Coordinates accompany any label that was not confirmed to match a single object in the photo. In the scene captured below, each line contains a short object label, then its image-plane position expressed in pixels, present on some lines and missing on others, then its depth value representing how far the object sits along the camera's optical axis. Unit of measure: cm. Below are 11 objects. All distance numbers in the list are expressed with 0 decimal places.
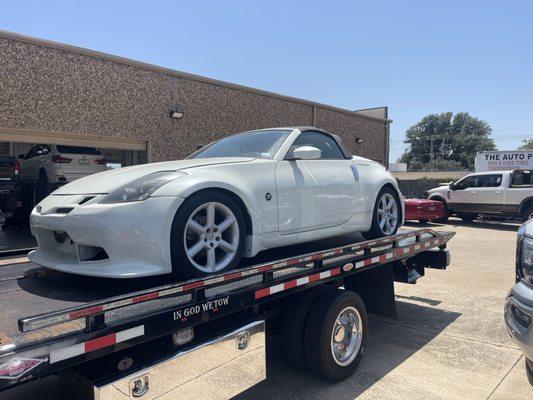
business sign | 2361
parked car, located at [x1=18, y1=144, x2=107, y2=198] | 1044
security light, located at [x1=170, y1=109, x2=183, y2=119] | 1252
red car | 1616
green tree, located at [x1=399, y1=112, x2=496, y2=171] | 9831
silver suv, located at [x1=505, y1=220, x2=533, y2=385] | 275
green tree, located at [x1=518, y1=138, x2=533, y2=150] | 10005
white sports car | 284
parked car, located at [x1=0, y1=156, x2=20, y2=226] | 844
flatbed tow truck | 217
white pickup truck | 1565
